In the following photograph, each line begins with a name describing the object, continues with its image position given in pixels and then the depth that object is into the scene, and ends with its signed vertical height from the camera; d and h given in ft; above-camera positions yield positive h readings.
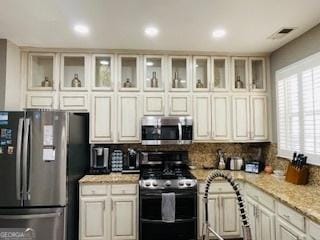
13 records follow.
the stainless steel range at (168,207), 10.92 -3.16
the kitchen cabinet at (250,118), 13.19 +0.66
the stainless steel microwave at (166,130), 12.28 +0.07
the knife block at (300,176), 10.00 -1.67
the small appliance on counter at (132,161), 12.97 -1.45
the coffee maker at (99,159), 12.80 -1.32
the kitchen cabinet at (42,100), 12.29 +1.46
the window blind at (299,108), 9.70 +0.93
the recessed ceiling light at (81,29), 9.75 +3.84
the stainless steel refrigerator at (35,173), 9.41 -1.49
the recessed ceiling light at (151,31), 10.07 +3.86
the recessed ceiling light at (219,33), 10.30 +3.88
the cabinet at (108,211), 11.24 -3.37
